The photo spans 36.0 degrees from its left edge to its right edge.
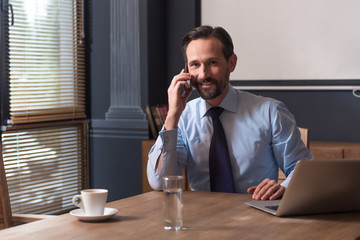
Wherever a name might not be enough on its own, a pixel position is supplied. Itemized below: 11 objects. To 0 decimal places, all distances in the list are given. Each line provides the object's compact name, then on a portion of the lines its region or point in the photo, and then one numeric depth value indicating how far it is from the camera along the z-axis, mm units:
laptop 1590
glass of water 1496
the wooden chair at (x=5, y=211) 2150
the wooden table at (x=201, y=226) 1455
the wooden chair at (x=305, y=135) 2611
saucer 1602
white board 3762
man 2326
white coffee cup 1604
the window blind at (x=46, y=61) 3793
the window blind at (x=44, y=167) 3765
